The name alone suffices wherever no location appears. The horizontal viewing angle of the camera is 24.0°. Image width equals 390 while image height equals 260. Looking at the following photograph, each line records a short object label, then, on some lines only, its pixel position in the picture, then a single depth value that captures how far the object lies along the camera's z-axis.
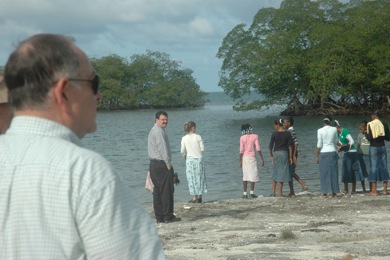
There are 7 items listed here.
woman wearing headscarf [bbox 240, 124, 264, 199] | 18.95
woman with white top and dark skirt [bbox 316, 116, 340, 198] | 17.59
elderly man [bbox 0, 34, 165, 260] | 2.50
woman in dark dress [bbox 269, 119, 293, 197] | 18.30
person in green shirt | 18.42
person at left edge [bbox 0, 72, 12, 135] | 4.52
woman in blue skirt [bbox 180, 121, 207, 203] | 17.64
